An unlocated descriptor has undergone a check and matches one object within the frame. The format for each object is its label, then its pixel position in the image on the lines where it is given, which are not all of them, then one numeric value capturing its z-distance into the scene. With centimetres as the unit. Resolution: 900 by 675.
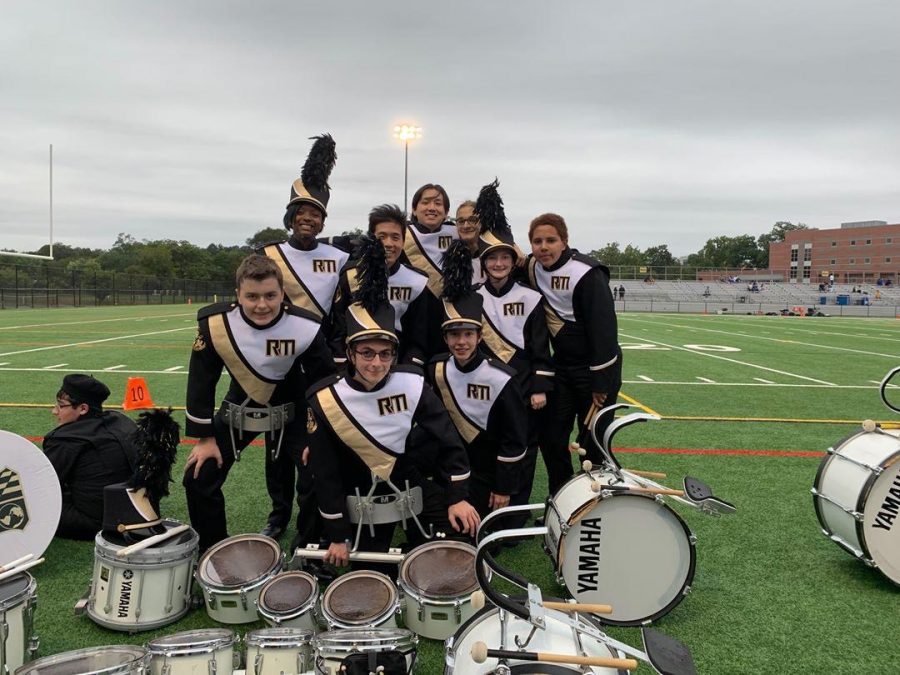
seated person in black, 392
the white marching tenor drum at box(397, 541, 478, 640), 281
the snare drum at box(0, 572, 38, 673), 232
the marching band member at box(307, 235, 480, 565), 331
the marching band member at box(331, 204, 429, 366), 416
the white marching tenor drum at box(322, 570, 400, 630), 257
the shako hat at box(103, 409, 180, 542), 307
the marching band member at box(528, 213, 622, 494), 412
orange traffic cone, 651
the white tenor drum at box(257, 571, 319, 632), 269
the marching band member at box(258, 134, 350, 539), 426
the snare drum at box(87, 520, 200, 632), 290
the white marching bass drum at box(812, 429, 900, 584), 323
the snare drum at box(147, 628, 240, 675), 229
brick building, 8838
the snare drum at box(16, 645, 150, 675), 207
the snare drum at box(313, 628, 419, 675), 219
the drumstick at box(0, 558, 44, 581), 244
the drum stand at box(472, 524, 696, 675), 174
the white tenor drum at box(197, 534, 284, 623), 295
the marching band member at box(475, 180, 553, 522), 415
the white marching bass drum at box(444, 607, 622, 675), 184
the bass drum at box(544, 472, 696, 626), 299
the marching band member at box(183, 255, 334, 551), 355
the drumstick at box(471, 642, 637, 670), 171
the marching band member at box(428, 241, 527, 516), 382
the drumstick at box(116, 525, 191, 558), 286
